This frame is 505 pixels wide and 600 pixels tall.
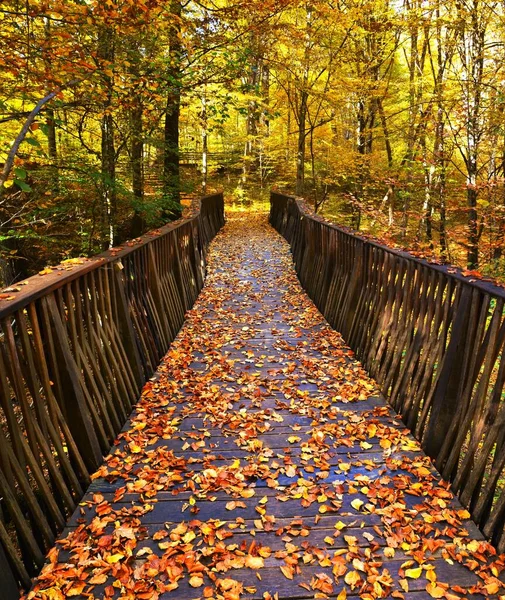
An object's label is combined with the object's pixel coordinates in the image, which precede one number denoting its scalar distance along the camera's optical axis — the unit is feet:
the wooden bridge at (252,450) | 7.49
